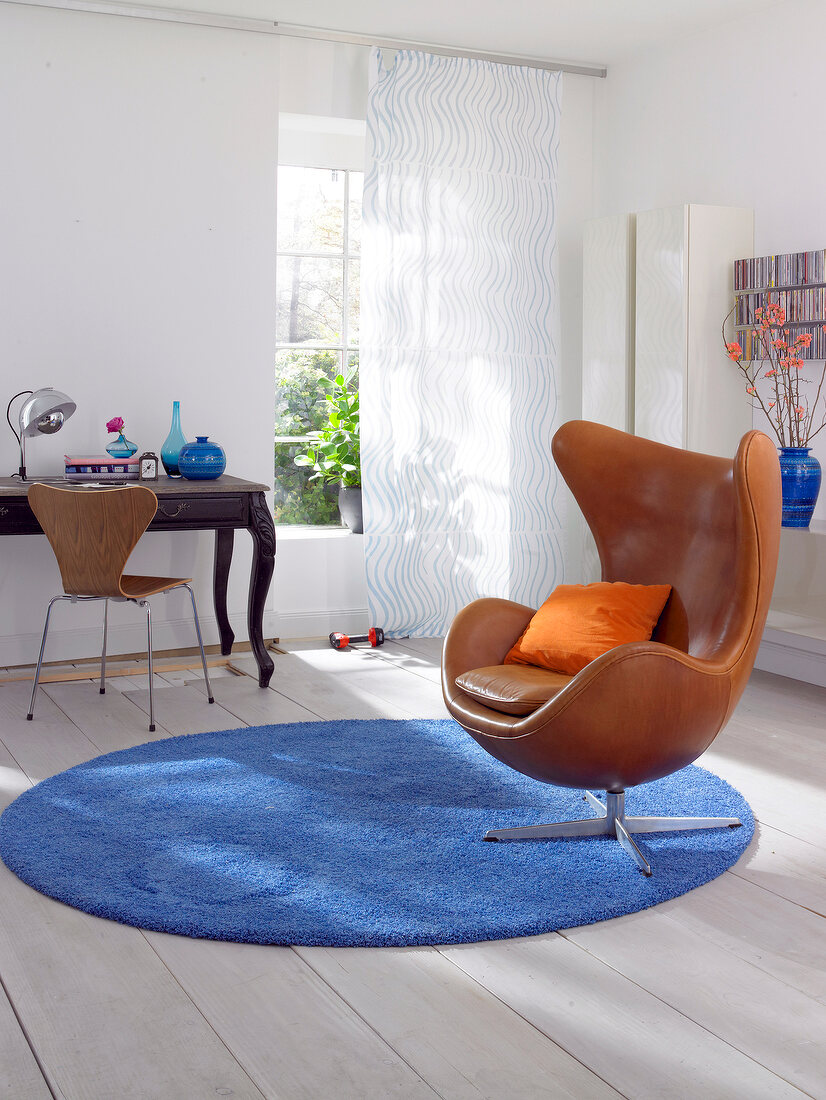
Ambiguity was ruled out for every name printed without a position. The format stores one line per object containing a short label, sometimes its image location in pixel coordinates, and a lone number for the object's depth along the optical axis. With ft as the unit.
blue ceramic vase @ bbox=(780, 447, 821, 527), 14.12
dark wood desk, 13.35
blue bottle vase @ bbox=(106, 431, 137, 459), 14.92
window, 17.97
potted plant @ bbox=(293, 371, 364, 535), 17.85
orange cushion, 9.64
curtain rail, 14.93
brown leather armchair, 8.22
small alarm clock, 14.82
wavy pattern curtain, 16.99
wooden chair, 12.48
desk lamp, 14.11
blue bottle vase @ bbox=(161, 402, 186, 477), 15.19
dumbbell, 16.75
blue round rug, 7.88
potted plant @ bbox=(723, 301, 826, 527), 14.15
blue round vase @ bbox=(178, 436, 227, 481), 14.85
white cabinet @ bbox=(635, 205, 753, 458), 15.56
